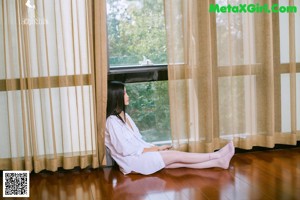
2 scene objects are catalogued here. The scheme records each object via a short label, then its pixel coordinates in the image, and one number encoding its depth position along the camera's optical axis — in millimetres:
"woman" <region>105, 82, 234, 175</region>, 3410
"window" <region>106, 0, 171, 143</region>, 3648
